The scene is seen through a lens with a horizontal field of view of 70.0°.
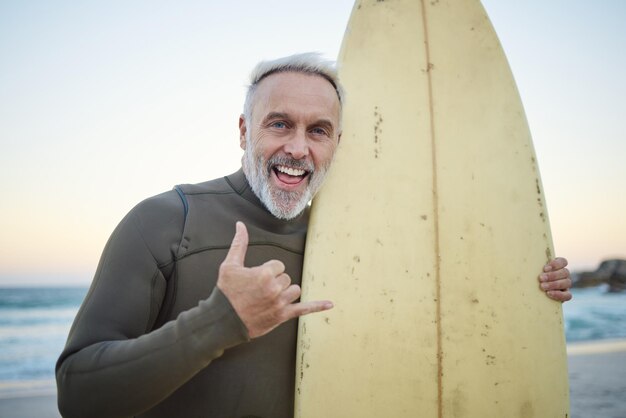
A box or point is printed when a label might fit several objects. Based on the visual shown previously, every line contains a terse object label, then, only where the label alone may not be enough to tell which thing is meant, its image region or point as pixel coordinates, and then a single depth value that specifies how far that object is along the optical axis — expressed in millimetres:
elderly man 1021
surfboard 1598
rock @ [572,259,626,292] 19755
